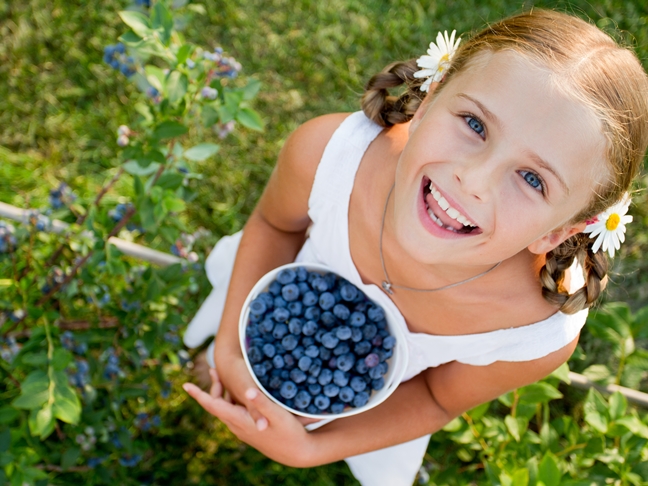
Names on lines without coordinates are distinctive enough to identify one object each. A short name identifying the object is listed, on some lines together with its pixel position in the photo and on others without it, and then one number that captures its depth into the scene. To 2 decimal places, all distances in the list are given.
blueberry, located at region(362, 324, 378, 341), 1.13
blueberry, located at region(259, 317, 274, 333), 1.13
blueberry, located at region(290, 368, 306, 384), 1.12
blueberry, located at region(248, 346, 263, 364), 1.14
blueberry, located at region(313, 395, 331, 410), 1.12
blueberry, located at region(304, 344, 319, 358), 1.12
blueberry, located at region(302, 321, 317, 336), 1.13
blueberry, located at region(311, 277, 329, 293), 1.14
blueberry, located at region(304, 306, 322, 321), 1.14
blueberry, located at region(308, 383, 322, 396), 1.12
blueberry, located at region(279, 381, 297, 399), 1.12
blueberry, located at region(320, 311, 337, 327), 1.14
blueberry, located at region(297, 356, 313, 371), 1.12
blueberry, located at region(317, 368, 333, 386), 1.11
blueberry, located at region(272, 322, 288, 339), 1.13
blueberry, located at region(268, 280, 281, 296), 1.15
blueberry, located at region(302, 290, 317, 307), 1.14
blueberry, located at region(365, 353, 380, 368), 1.11
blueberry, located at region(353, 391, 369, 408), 1.12
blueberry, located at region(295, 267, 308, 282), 1.15
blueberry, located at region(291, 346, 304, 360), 1.14
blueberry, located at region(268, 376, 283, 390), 1.14
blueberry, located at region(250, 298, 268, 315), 1.12
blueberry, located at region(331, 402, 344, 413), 1.13
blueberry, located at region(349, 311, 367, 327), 1.13
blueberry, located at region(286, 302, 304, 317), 1.14
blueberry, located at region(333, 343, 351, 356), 1.12
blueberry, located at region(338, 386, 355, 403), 1.12
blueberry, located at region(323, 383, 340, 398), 1.12
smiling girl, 0.87
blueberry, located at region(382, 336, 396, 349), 1.13
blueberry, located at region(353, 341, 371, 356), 1.12
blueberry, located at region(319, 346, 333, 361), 1.14
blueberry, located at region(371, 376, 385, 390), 1.13
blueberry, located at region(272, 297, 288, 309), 1.14
